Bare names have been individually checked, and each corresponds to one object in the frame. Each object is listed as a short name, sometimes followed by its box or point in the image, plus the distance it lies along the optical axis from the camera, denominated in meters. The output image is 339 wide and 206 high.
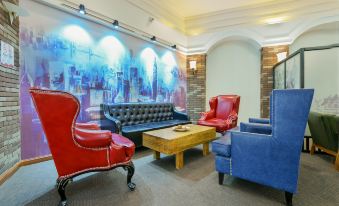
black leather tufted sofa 3.48
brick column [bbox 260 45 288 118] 5.27
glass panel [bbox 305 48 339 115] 3.77
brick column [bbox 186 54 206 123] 6.37
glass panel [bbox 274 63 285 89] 4.45
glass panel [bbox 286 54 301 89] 3.54
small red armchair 4.24
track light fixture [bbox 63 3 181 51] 3.29
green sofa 2.70
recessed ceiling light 5.11
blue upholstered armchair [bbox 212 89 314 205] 1.71
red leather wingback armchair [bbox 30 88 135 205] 1.71
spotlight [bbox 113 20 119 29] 3.96
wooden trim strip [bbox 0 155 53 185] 2.34
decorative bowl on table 3.24
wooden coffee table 2.66
